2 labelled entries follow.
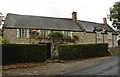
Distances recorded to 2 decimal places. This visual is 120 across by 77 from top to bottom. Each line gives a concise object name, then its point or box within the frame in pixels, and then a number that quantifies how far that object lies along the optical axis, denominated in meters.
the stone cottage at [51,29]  16.49
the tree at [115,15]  26.57
